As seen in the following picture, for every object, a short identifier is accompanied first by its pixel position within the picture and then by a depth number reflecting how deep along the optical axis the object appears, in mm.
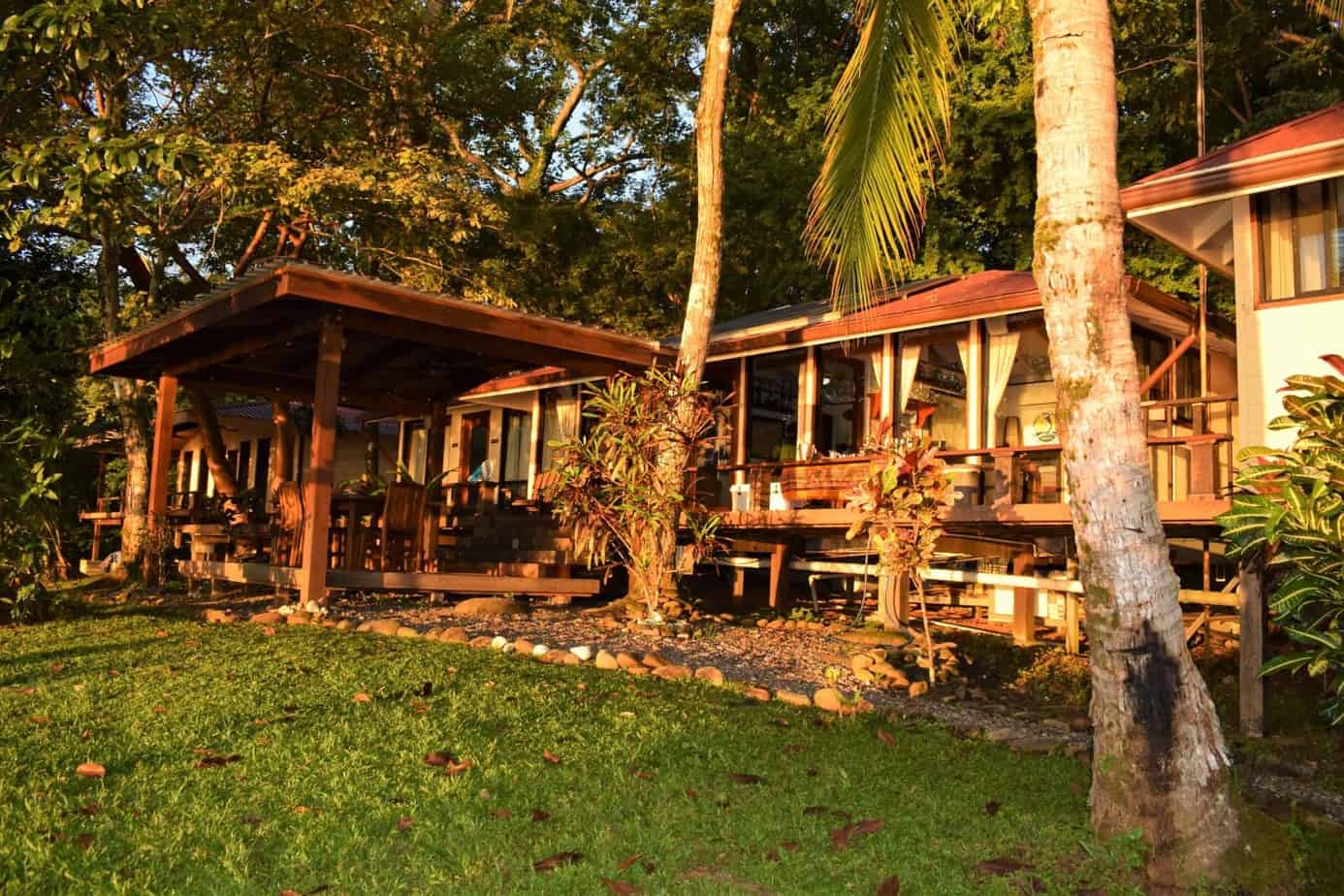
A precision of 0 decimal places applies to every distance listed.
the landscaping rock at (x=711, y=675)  8477
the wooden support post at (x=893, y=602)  12789
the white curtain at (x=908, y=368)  14953
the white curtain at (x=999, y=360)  13922
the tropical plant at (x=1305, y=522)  6645
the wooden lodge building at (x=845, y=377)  9430
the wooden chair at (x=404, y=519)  13703
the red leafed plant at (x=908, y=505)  10102
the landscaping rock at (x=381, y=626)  10227
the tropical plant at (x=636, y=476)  11375
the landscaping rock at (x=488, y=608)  11844
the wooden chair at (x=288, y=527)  12703
